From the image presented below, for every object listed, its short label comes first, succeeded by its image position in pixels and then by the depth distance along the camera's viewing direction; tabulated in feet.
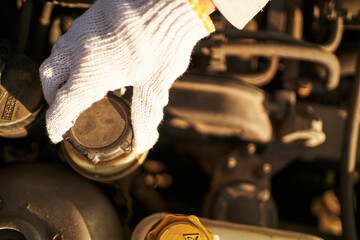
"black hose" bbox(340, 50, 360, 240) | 1.85
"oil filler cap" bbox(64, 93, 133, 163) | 1.56
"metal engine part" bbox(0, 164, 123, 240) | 1.57
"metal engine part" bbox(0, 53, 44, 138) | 1.62
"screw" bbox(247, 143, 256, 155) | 1.98
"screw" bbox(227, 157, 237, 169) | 1.95
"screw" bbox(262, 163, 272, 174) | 1.94
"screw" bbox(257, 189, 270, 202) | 1.89
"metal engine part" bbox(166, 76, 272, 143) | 1.89
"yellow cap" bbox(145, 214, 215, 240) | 1.51
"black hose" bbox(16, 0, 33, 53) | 1.81
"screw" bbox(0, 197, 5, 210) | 1.59
